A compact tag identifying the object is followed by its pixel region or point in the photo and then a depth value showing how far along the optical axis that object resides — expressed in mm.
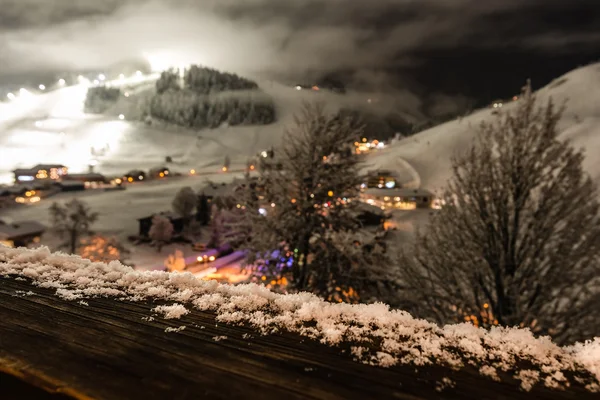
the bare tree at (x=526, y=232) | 7227
